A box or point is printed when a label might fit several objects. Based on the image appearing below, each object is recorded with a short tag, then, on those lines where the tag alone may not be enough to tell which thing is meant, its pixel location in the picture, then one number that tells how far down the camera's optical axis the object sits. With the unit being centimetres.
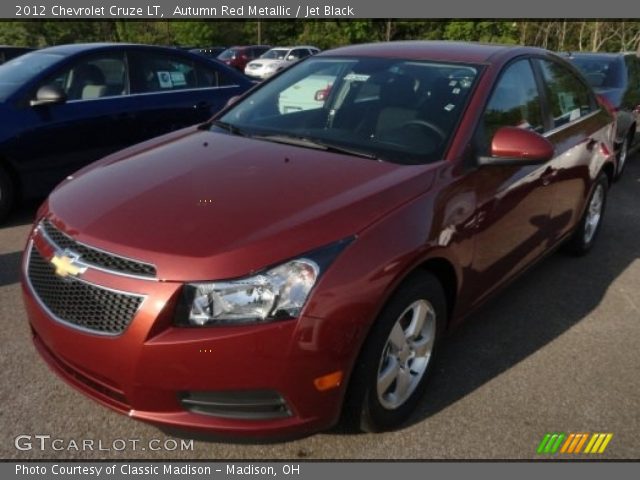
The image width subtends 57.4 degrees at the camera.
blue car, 508
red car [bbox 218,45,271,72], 2581
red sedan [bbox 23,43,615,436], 204
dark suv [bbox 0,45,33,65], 1218
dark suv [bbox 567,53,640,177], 724
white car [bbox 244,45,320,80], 2325
